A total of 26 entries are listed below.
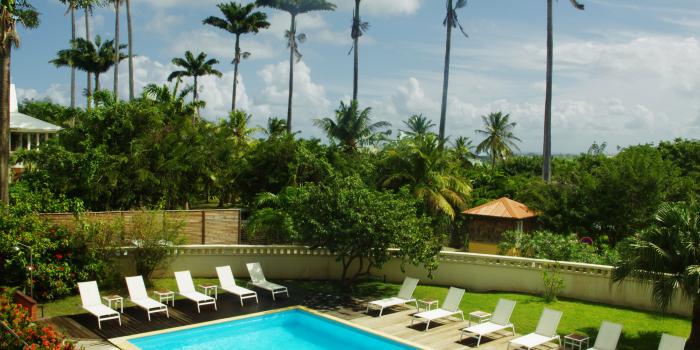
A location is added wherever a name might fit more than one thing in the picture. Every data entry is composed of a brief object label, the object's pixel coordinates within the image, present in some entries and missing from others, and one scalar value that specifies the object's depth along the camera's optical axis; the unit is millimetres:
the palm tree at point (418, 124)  54853
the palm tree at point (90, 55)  48062
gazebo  25219
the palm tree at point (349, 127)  34844
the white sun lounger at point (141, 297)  14938
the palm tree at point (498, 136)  60234
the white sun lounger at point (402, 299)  15734
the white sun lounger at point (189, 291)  15883
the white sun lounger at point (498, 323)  13484
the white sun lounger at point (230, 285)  16734
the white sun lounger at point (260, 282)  17328
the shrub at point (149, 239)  17250
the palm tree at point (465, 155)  25250
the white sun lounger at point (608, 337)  12242
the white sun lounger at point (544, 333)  12594
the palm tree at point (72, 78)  53234
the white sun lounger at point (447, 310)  14547
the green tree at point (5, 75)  17391
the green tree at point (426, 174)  22188
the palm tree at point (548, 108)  32031
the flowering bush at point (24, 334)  7822
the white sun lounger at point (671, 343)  11438
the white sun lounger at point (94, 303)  14024
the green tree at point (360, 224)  16469
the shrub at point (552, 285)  16703
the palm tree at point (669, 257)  11289
